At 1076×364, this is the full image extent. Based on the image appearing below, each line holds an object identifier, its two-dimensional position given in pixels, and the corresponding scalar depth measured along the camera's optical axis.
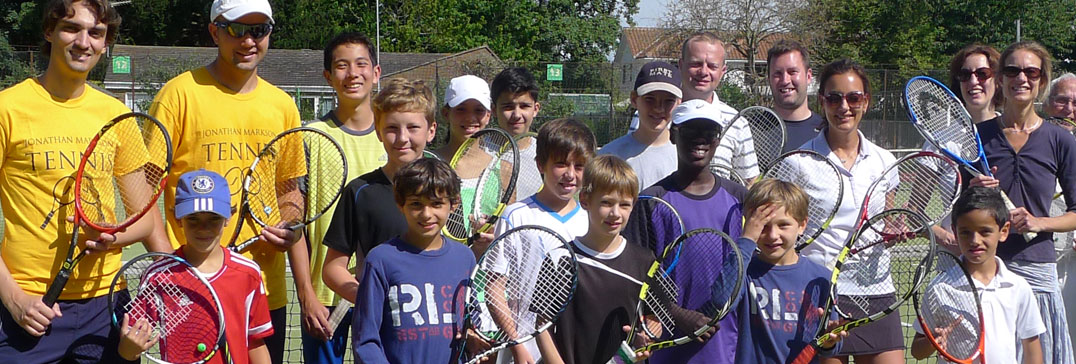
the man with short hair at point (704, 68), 4.48
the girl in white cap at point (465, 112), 4.07
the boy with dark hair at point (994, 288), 3.62
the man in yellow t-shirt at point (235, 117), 3.40
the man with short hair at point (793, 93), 4.44
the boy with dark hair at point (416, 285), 3.01
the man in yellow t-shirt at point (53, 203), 3.09
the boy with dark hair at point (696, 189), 3.45
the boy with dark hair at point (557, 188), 3.45
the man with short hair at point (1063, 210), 4.89
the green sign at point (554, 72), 18.94
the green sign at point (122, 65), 20.38
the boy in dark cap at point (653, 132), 3.94
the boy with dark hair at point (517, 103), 4.23
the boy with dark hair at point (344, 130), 3.66
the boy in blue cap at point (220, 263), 3.04
